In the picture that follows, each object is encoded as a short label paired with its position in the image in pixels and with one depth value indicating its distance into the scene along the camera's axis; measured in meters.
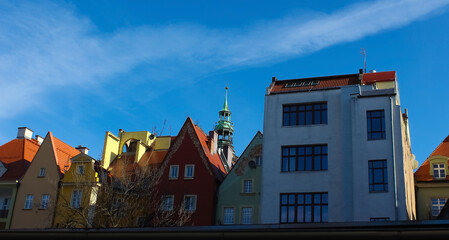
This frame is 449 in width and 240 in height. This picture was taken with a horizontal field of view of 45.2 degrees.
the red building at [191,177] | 46.09
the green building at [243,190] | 45.25
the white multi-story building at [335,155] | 37.84
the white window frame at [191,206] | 46.33
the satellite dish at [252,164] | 46.66
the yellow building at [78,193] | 45.53
